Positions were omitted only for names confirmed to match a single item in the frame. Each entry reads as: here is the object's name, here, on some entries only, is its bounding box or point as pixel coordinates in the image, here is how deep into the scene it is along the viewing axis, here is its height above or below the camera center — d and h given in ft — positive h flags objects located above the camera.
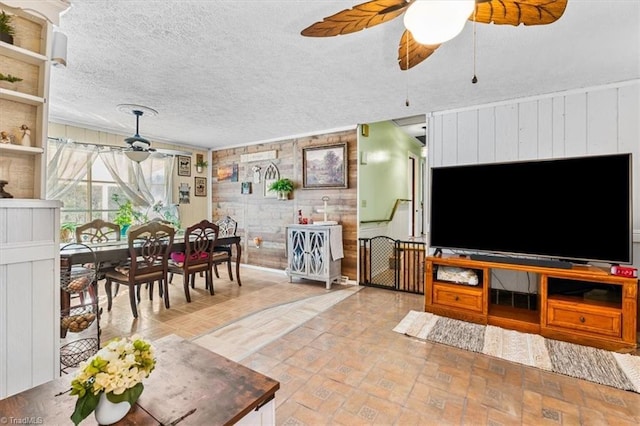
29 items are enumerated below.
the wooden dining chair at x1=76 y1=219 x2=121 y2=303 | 10.62 -0.97
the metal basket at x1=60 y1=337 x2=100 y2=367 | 6.59 -3.38
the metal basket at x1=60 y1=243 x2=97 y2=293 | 7.20 -1.74
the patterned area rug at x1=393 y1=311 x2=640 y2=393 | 6.66 -3.49
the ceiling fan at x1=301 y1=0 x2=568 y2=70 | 3.62 +2.99
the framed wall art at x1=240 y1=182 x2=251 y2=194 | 17.72 +1.53
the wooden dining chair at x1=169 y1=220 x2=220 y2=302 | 11.34 -1.67
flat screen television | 7.95 +0.19
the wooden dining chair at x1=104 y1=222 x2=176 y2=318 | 9.67 -1.65
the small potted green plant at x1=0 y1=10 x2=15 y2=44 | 4.97 +3.08
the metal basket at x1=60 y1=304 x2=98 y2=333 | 6.65 -2.48
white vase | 3.13 -2.12
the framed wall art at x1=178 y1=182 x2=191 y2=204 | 17.87 +1.17
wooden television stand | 7.60 -2.55
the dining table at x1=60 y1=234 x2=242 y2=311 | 7.84 -1.26
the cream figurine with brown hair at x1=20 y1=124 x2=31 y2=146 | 5.41 +1.38
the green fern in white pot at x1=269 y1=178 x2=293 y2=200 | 15.56 +1.36
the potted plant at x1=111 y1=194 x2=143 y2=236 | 14.48 -0.18
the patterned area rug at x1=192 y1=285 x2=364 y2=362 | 8.00 -3.57
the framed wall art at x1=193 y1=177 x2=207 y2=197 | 18.93 +1.61
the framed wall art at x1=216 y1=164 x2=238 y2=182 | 18.35 +2.47
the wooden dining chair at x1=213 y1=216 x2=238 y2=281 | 13.01 -1.65
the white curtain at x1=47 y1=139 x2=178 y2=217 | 13.09 +1.99
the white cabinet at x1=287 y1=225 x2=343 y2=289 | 13.42 -1.81
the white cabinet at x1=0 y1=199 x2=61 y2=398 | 4.94 -1.45
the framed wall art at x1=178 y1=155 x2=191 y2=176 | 17.87 +2.85
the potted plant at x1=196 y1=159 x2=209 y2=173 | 18.93 +3.03
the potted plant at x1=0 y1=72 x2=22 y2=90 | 5.08 +2.26
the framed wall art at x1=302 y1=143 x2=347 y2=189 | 14.35 +2.33
